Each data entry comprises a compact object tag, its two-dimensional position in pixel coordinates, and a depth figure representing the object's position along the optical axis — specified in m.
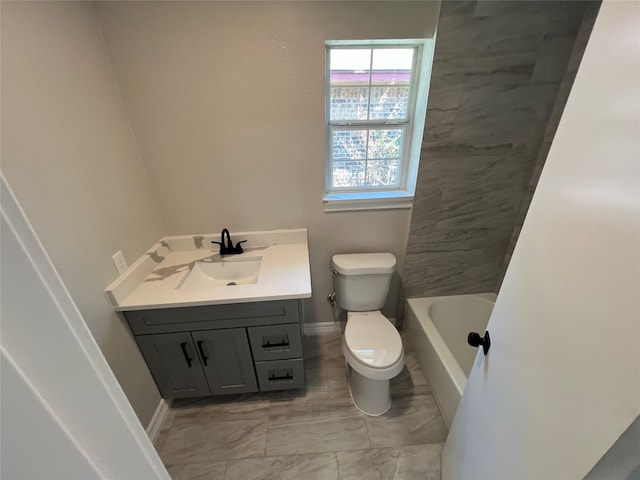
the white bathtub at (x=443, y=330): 1.45
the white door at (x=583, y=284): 0.39
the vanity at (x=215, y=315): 1.22
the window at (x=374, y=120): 1.37
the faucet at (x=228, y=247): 1.58
